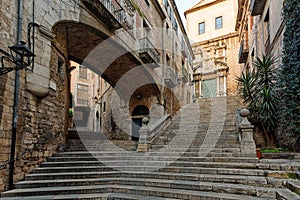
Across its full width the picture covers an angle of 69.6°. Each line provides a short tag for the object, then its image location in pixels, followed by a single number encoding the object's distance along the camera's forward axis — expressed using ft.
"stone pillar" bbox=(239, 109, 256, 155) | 18.57
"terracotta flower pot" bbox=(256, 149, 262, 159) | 17.76
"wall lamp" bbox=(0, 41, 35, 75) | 13.40
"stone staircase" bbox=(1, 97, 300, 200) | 13.66
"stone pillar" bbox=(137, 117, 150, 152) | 23.66
